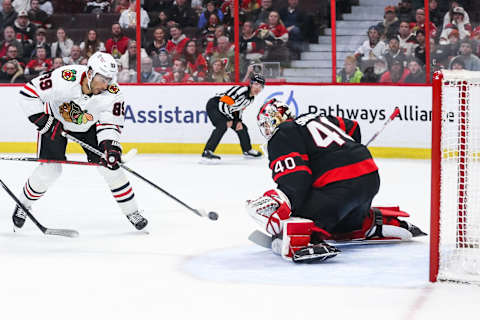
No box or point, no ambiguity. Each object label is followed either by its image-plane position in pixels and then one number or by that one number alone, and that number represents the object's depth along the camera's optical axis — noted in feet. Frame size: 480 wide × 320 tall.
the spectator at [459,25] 54.44
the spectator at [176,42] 60.70
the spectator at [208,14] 59.82
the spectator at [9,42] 62.64
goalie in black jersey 24.99
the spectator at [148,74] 59.88
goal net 22.59
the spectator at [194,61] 59.82
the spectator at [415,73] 55.01
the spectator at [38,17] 63.00
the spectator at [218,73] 59.31
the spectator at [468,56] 53.98
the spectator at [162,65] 60.18
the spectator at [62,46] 62.28
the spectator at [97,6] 62.82
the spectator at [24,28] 62.75
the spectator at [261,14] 59.47
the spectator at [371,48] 56.65
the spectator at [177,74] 59.93
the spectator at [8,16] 63.05
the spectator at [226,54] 59.41
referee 54.03
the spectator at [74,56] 62.08
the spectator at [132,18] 60.90
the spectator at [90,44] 62.03
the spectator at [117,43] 61.16
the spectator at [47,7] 63.21
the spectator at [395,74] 55.47
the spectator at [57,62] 61.93
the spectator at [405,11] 55.93
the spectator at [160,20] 60.85
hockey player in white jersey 29.76
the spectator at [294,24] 58.90
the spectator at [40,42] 62.54
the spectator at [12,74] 61.52
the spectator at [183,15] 60.85
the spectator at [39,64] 62.11
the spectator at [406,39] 55.67
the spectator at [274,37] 59.26
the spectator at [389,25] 56.59
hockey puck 31.62
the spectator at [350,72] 56.49
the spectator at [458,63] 54.34
